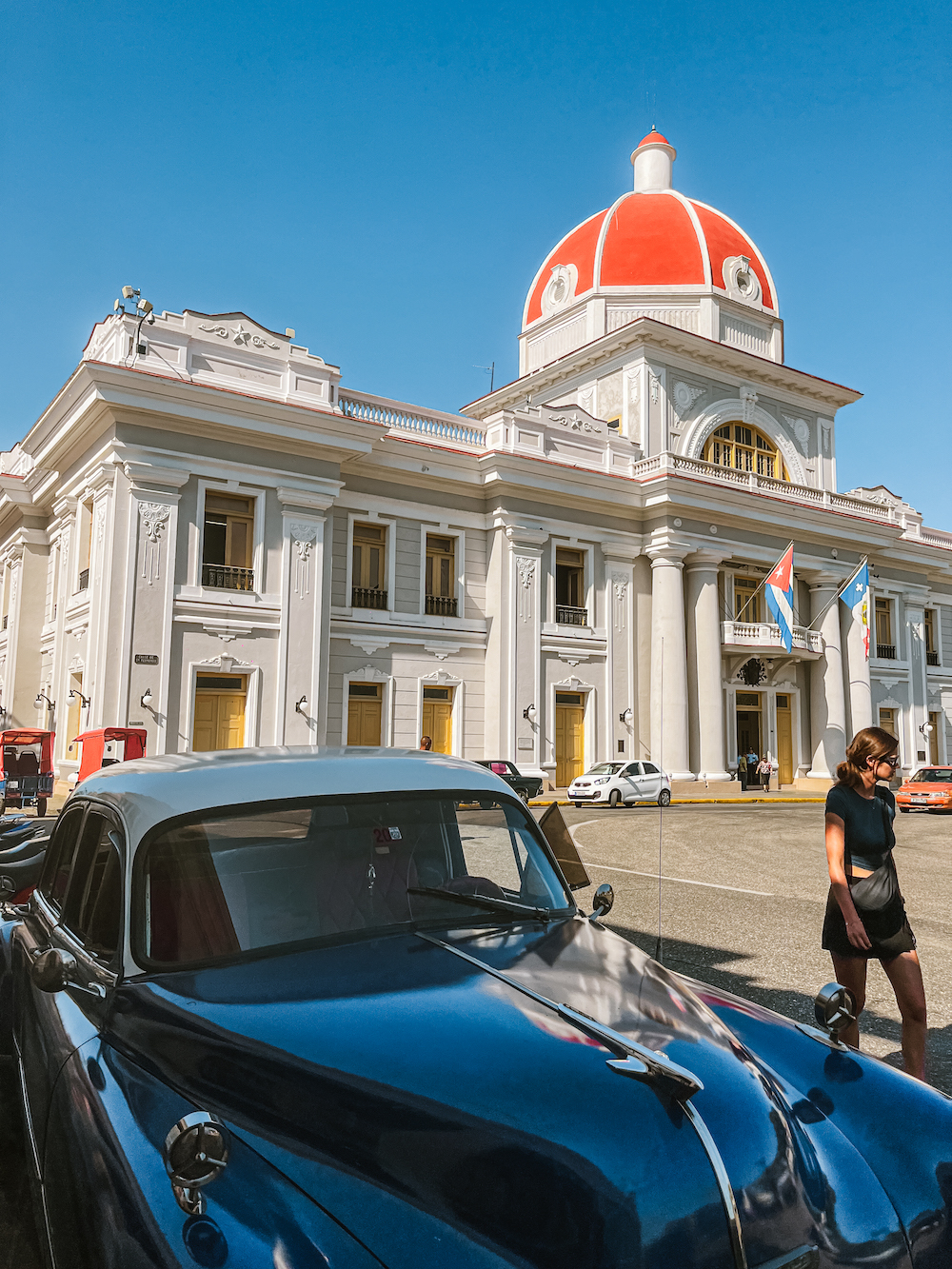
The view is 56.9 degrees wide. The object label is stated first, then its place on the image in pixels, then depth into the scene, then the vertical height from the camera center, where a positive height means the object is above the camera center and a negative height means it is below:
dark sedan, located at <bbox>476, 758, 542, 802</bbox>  18.56 -0.96
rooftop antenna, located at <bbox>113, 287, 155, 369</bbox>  20.17 +9.89
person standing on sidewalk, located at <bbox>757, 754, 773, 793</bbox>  30.36 -0.88
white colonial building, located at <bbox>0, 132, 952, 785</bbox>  20.77 +5.88
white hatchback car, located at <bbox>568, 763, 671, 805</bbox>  24.09 -1.15
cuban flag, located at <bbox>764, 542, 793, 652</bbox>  28.16 +4.79
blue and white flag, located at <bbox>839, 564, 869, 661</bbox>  31.44 +5.53
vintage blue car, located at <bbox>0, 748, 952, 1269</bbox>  1.72 -0.78
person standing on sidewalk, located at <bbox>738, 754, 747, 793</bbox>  30.55 -0.92
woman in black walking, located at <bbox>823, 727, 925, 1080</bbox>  3.92 -0.66
